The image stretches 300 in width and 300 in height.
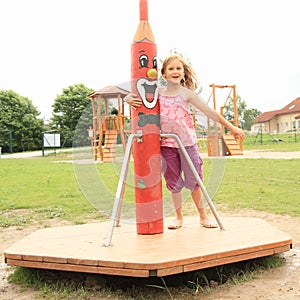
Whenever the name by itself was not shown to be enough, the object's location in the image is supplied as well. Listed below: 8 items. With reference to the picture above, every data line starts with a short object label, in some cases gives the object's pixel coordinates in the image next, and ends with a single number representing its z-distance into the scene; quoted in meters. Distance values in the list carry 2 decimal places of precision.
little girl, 3.70
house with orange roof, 53.59
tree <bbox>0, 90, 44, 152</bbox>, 40.47
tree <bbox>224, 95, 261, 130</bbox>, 52.91
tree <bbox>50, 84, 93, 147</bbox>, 29.74
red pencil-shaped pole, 3.57
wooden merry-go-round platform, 2.80
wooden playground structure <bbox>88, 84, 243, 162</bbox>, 18.77
